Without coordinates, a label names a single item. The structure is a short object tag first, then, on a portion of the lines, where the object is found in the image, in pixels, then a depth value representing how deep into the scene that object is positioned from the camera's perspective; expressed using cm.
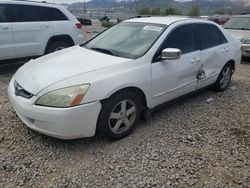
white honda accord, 211
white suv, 430
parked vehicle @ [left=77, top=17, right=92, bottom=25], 1927
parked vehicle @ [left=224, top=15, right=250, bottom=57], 591
